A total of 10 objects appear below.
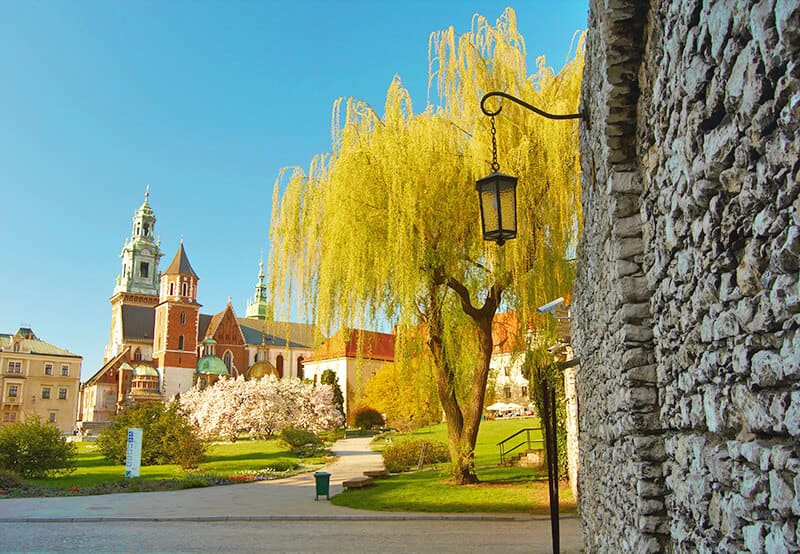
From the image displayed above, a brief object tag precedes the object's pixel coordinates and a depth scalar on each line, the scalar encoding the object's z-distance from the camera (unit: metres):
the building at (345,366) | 64.38
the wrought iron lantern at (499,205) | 7.24
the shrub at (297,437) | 31.92
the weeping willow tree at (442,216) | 11.56
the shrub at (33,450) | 20.69
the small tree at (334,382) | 57.11
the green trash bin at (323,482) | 14.64
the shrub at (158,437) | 24.23
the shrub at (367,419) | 49.28
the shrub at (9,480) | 18.55
